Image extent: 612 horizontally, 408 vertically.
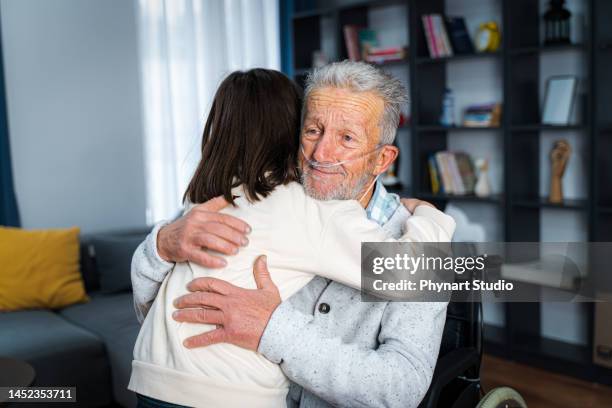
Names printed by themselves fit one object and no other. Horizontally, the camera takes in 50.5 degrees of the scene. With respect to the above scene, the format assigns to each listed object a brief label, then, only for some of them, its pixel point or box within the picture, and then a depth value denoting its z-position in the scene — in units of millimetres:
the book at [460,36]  3889
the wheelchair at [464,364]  1566
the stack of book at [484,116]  3807
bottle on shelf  4000
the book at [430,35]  3940
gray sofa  2820
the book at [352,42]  4405
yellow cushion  3275
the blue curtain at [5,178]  3717
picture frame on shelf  3494
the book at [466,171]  3945
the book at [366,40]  4387
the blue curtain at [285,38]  4902
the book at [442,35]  3914
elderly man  1237
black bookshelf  3279
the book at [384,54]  4211
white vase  3877
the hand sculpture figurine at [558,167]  3551
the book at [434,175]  4023
